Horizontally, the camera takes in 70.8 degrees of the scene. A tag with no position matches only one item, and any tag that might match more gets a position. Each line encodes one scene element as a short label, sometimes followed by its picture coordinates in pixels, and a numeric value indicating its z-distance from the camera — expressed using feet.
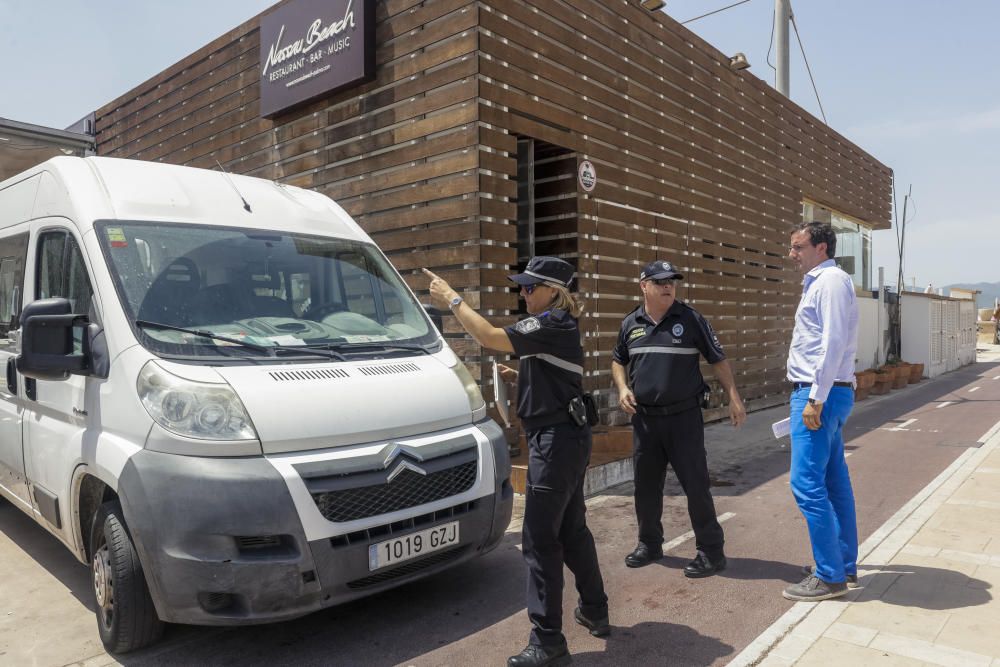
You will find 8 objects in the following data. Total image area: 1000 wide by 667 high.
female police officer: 10.34
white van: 9.88
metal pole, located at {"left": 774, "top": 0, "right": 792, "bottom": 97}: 55.47
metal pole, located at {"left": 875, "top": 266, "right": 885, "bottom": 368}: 63.67
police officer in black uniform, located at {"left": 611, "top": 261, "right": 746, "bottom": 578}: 14.53
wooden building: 22.79
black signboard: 25.32
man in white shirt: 12.61
